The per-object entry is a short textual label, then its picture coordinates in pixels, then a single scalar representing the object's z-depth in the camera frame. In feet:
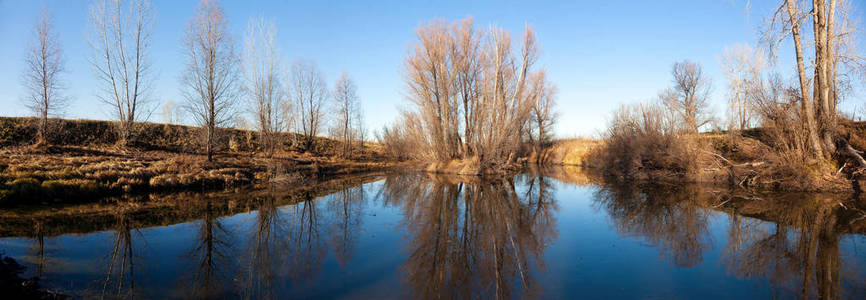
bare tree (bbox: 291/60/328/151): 103.65
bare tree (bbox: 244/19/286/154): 75.82
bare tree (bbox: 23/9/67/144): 51.44
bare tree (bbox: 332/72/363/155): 113.69
